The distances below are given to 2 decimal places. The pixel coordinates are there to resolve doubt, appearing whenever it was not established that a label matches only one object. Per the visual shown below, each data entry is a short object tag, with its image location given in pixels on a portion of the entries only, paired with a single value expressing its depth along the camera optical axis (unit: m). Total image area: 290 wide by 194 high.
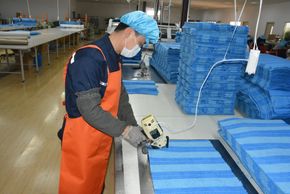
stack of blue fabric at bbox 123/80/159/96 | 2.29
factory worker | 1.10
